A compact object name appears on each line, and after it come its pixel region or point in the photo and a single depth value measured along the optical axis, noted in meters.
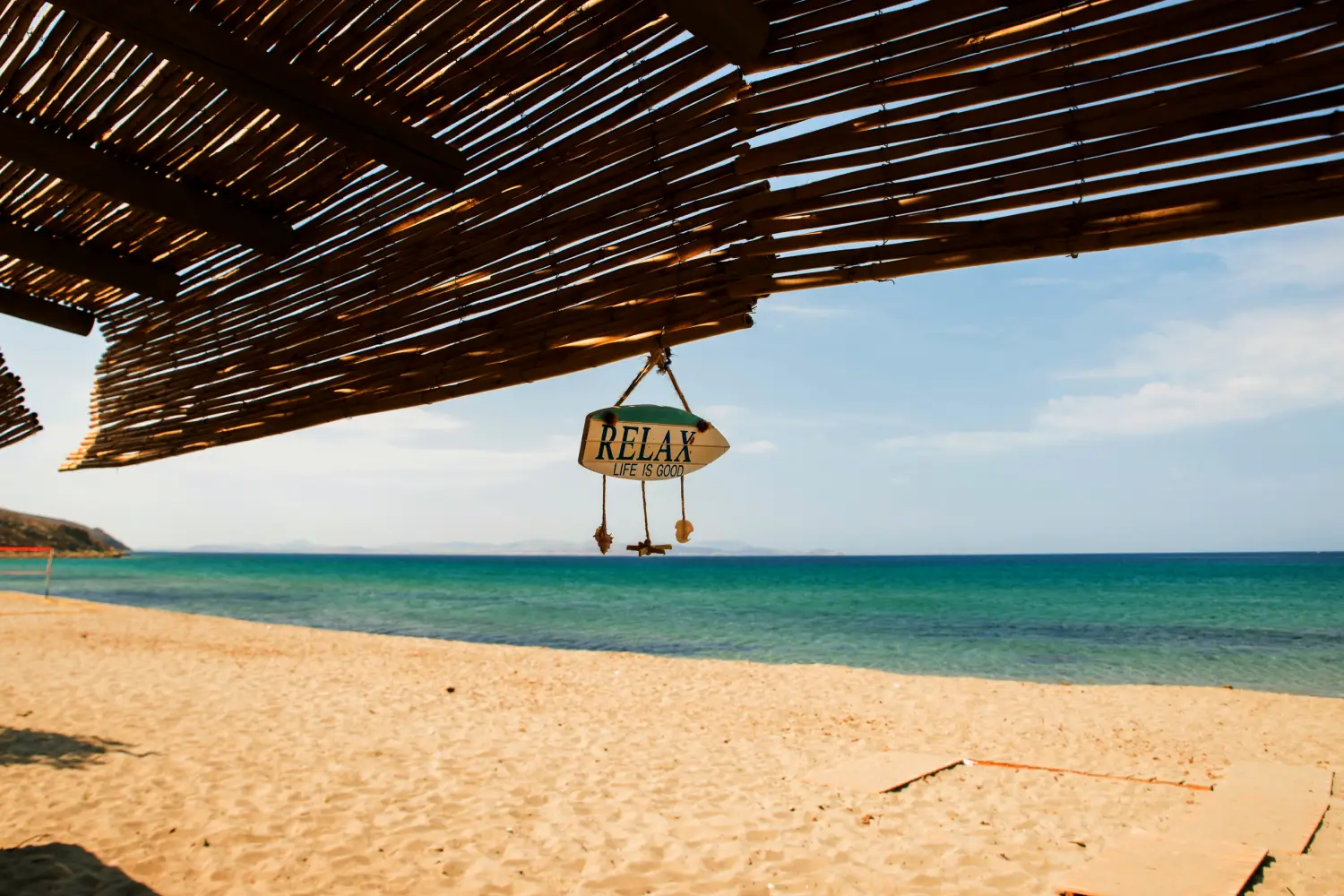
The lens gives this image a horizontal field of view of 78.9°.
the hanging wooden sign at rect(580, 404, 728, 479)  2.07
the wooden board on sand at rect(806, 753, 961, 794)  6.28
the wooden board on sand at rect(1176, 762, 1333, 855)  5.05
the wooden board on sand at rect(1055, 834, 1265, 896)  4.17
